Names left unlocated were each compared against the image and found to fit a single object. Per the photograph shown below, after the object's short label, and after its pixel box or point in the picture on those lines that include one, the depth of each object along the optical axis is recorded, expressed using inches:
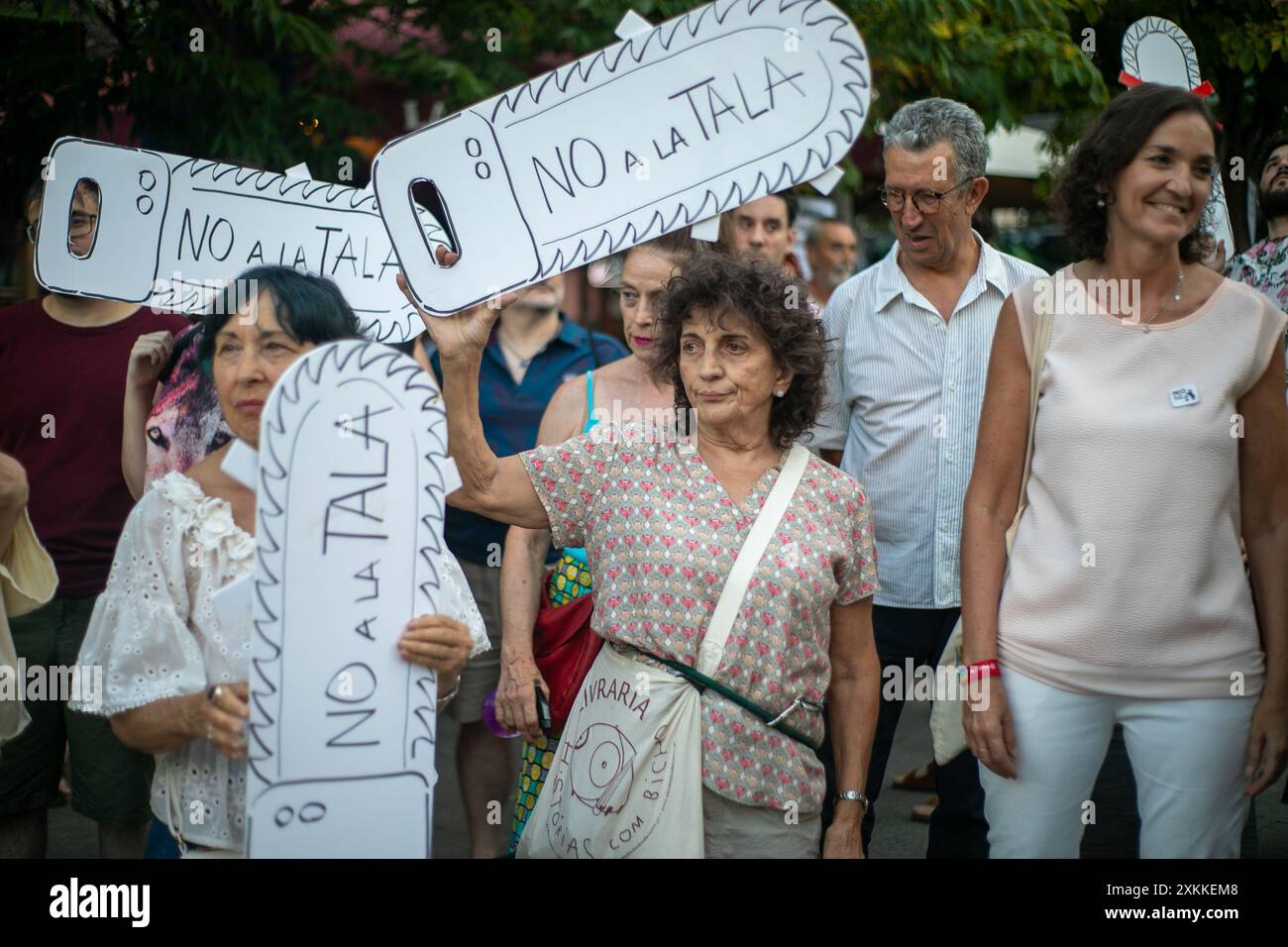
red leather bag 126.9
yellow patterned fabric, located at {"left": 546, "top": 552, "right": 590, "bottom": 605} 134.3
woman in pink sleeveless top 103.4
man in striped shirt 137.9
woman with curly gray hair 106.0
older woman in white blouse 92.5
